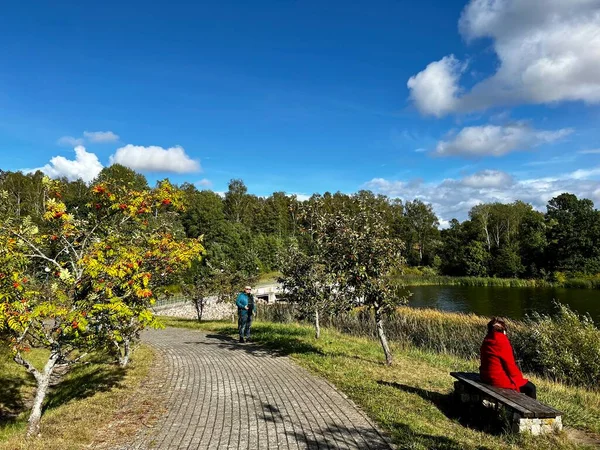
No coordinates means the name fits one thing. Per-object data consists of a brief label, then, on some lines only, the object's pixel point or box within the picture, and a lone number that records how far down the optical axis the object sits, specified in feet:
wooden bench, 19.40
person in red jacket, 22.81
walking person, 47.52
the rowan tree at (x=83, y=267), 19.77
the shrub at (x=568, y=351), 41.63
